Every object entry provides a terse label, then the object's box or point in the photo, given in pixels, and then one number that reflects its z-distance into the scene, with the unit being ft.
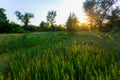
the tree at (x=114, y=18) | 38.77
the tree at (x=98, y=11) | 38.68
